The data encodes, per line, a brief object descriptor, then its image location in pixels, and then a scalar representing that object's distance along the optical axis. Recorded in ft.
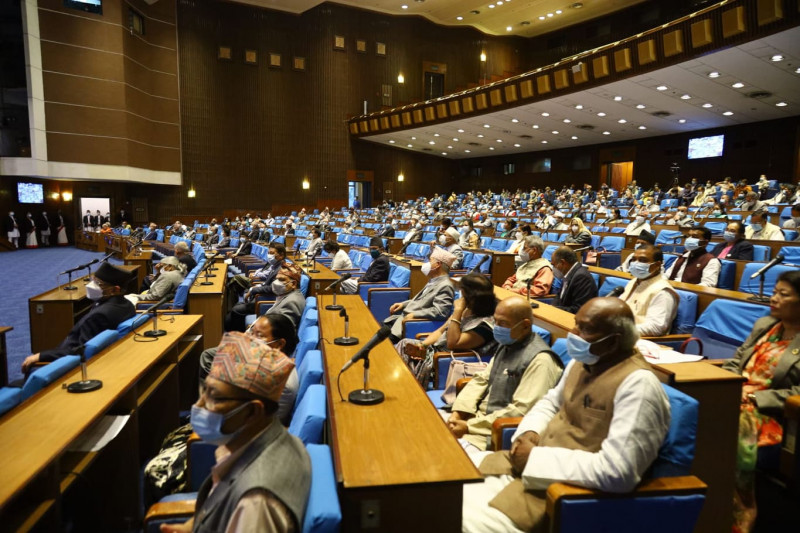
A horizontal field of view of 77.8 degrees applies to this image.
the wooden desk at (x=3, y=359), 12.72
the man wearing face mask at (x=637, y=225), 28.60
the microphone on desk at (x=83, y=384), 7.72
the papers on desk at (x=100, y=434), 7.39
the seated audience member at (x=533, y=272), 16.35
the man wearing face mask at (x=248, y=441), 4.06
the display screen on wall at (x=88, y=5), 52.03
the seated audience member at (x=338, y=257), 23.95
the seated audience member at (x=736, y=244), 17.83
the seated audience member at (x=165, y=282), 17.90
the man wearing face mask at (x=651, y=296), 11.20
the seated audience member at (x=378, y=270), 21.04
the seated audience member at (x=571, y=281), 14.11
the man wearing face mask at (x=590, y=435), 5.18
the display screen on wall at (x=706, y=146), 57.36
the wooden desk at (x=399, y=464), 4.69
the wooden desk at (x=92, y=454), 5.86
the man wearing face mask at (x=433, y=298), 13.50
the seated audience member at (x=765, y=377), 6.92
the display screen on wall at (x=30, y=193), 57.65
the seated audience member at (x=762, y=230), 21.93
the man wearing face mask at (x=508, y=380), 7.61
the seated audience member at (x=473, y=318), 10.41
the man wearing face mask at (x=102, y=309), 11.84
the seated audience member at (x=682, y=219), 29.58
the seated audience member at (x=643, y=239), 16.75
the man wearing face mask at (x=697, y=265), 15.40
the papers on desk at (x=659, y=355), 6.81
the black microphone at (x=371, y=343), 5.92
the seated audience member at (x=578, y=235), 23.66
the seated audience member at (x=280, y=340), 7.86
